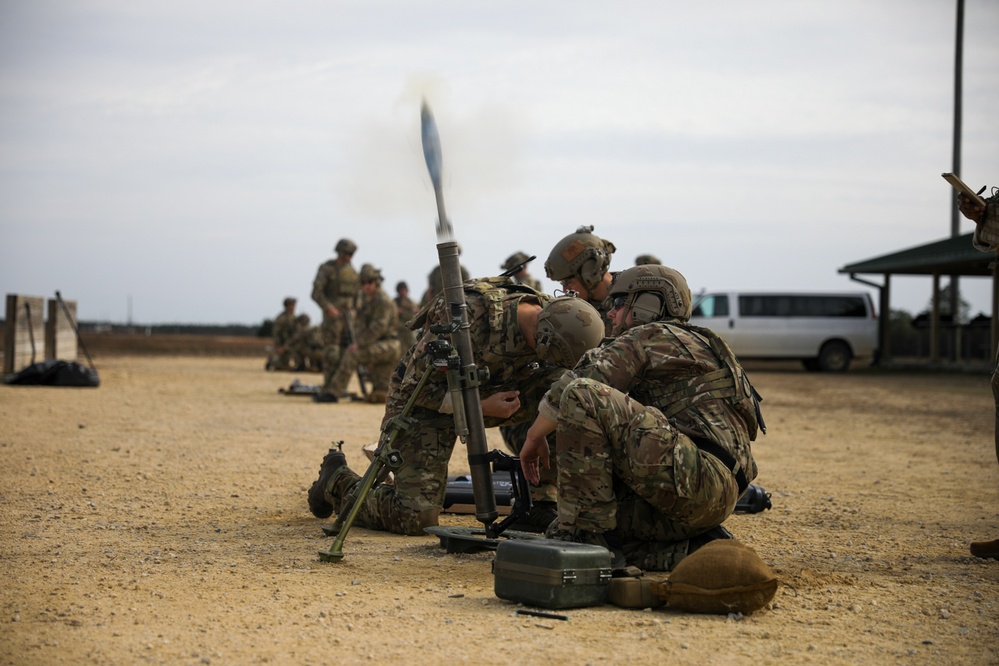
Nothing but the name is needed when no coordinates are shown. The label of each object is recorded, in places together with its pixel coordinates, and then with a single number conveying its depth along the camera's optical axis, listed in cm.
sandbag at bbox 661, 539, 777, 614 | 425
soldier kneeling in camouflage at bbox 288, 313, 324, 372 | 2611
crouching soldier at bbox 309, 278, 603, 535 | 582
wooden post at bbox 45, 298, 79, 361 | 2148
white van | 2753
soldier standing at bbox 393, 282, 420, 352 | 2325
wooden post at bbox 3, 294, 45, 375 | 1917
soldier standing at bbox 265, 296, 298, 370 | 2644
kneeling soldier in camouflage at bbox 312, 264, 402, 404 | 1587
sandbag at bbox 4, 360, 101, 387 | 1705
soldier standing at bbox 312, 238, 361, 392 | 1780
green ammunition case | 429
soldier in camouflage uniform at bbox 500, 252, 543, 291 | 1370
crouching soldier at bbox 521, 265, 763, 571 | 467
